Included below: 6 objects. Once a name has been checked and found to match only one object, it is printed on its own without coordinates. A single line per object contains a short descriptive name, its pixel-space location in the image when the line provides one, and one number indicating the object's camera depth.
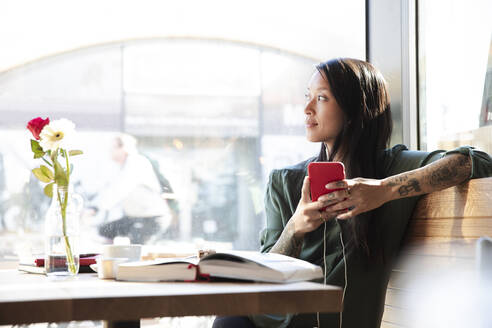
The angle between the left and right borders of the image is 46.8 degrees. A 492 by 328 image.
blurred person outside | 2.44
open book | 1.01
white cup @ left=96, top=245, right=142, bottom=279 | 1.21
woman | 1.45
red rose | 1.29
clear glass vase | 1.24
